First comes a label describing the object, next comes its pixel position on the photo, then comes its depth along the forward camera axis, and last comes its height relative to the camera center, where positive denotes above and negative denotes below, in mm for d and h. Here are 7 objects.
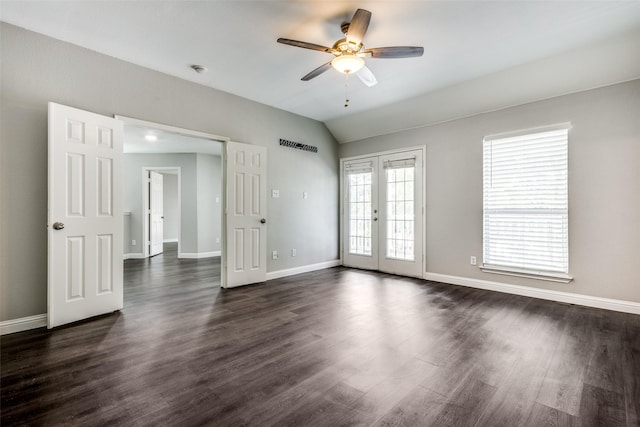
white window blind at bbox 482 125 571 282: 3682 +128
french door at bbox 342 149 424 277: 5043 +31
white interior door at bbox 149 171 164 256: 7695 +27
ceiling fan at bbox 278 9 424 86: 2323 +1461
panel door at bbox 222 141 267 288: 4355 -17
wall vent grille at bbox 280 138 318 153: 5141 +1267
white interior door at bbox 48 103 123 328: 2848 -11
